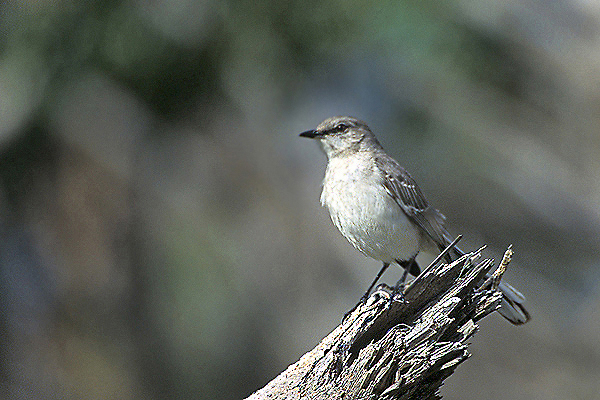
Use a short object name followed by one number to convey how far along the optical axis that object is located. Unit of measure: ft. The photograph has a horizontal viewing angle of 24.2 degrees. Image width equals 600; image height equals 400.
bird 30.27
